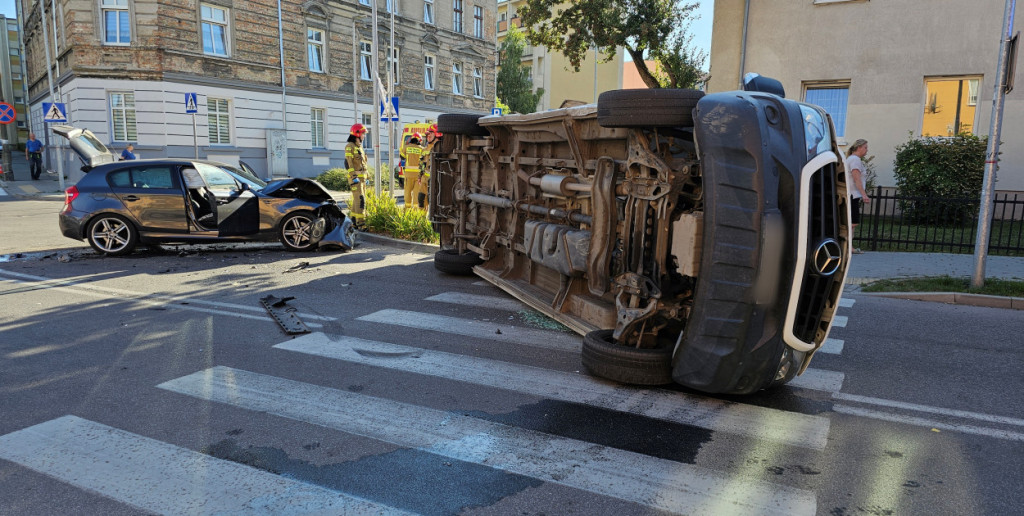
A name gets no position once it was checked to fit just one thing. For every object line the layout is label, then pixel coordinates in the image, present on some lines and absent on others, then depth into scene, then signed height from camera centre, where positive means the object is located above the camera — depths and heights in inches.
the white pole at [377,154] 618.4 +14.4
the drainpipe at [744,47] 701.9 +135.0
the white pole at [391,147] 622.8 +21.2
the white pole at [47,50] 977.7 +181.8
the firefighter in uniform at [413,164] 665.0 +6.0
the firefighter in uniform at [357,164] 563.5 +4.1
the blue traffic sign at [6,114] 855.1 +61.8
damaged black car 397.7 -24.2
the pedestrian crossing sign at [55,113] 843.6 +63.5
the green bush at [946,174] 553.6 +4.4
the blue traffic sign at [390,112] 611.2 +53.0
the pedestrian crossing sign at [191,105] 831.7 +75.0
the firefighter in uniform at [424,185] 503.8 -12.9
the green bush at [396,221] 493.4 -38.4
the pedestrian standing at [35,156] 1130.7 +12.1
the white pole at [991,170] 323.3 +5.1
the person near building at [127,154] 928.9 +14.8
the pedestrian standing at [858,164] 417.0 +8.8
